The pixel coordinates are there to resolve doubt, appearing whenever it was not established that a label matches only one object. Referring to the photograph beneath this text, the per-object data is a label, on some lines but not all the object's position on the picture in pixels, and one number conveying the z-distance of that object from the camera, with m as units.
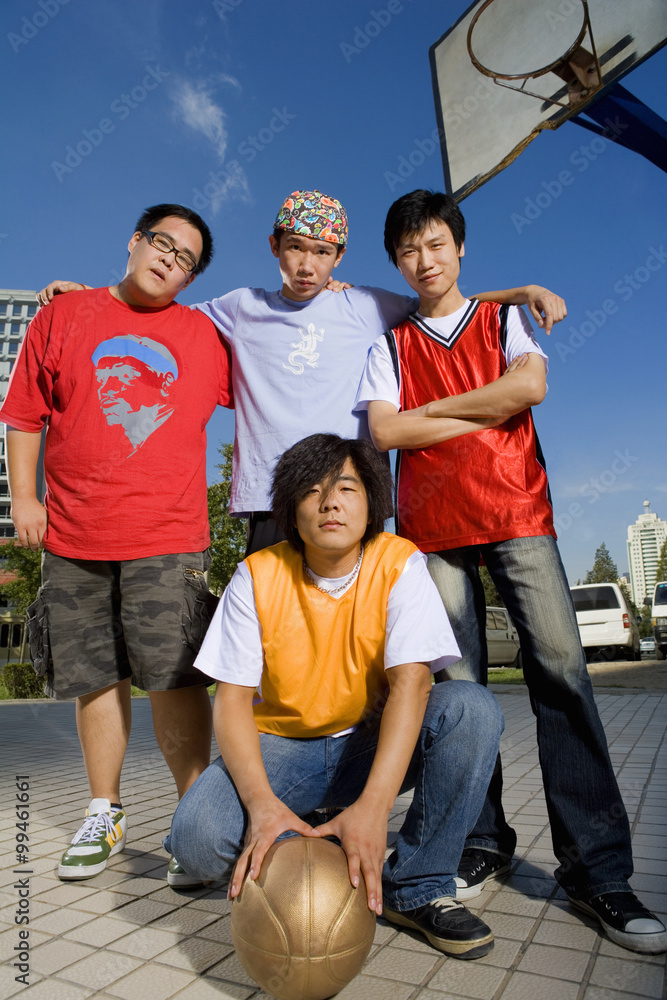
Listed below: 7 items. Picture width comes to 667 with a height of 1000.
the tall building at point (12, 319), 81.94
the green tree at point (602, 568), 85.62
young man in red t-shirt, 2.70
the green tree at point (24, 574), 21.14
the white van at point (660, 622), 20.54
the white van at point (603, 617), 15.18
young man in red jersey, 2.15
